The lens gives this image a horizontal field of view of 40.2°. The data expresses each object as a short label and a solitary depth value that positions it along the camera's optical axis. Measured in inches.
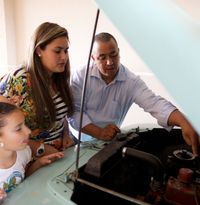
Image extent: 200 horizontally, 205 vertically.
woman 48.2
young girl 39.6
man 57.2
